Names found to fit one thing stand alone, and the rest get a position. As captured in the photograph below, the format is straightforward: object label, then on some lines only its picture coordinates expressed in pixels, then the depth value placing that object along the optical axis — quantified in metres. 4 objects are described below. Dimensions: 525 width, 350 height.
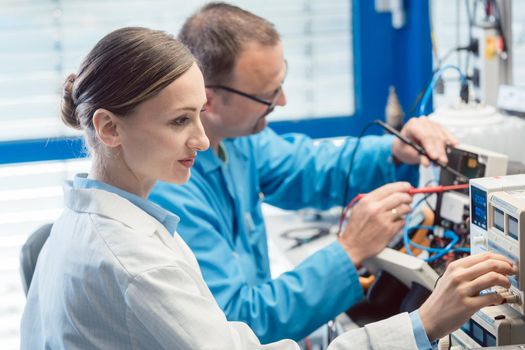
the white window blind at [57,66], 3.05
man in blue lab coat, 1.73
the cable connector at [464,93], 1.99
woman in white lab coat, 1.20
